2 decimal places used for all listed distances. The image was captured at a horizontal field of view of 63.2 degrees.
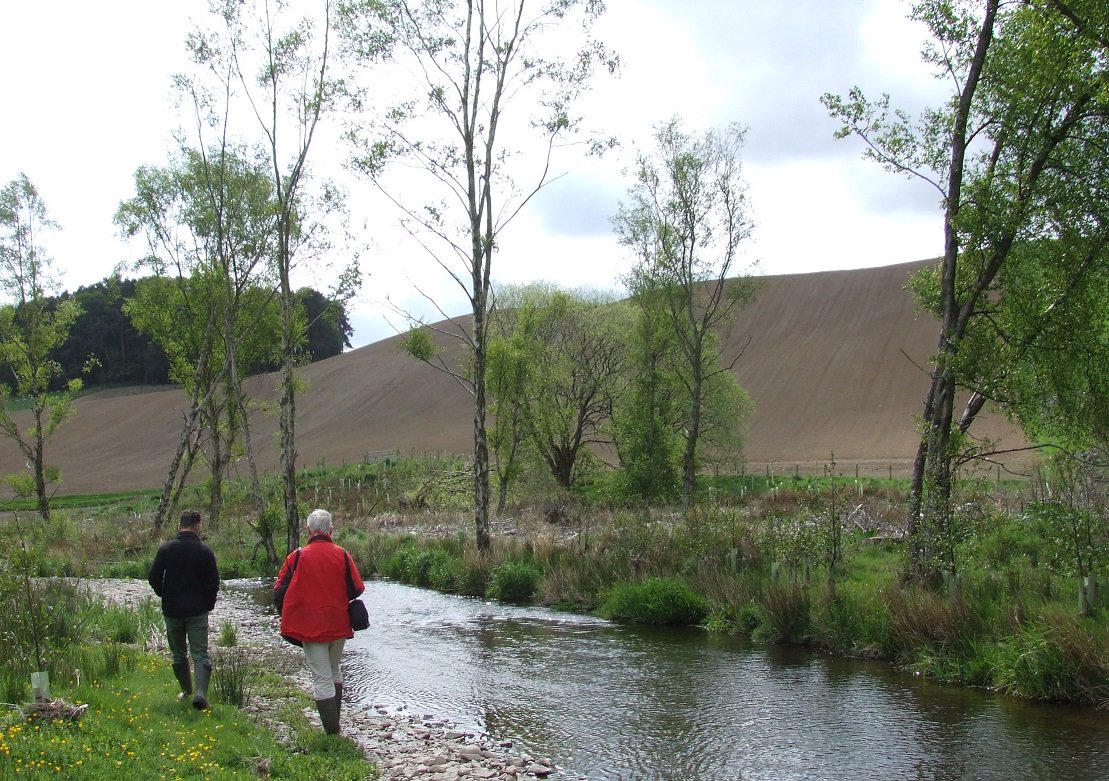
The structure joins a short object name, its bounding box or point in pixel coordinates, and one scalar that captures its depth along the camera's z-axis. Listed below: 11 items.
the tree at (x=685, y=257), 33.97
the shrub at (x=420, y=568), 22.69
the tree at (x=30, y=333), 35.59
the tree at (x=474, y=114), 23.80
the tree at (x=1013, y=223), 14.08
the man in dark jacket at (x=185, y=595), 9.17
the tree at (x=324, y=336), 115.84
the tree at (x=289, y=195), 24.41
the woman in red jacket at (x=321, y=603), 8.47
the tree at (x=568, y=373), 40.44
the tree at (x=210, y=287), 32.91
